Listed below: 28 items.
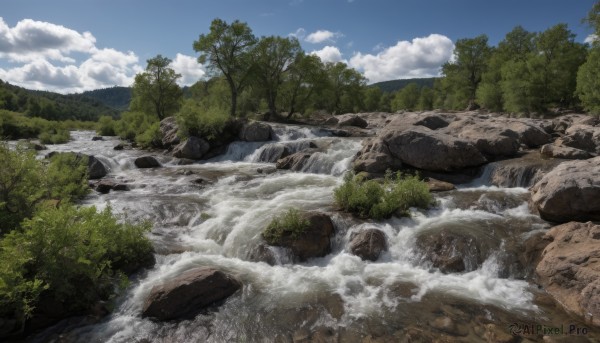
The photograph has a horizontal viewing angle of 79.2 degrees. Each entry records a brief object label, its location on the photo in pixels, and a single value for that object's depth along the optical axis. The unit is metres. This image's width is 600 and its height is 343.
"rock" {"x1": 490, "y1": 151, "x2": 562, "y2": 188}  17.80
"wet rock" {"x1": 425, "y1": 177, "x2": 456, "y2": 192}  17.94
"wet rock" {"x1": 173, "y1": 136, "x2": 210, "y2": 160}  31.55
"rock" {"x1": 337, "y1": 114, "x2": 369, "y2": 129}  46.51
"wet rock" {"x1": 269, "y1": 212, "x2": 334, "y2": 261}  12.29
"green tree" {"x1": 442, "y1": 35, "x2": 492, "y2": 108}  67.94
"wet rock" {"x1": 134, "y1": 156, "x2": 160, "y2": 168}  28.81
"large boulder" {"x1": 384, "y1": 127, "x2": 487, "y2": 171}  19.75
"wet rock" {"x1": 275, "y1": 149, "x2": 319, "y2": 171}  25.11
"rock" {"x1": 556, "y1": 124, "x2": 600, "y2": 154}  20.73
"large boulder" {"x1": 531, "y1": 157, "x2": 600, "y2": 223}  12.50
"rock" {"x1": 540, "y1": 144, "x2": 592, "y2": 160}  19.14
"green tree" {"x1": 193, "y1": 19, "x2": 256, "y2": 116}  42.97
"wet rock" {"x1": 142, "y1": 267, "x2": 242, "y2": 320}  9.19
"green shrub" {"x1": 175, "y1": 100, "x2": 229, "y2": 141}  33.28
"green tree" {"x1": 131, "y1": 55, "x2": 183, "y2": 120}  49.97
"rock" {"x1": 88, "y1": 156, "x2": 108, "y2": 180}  24.65
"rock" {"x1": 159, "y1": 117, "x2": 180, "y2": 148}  35.50
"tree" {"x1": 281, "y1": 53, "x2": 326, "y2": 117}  50.79
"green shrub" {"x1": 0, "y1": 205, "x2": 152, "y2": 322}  7.80
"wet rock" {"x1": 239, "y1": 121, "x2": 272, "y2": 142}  33.94
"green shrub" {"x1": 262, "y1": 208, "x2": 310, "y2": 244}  12.58
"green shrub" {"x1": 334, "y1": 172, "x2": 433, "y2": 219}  14.30
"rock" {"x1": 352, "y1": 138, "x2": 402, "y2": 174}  20.48
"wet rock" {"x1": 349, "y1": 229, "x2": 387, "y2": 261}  12.27
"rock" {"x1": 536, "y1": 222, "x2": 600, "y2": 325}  9.02
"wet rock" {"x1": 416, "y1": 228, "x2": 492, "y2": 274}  11.45
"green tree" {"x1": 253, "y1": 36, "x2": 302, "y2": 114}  48.94
